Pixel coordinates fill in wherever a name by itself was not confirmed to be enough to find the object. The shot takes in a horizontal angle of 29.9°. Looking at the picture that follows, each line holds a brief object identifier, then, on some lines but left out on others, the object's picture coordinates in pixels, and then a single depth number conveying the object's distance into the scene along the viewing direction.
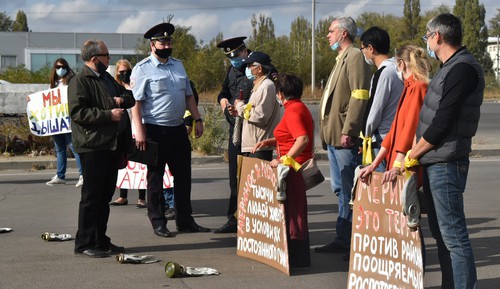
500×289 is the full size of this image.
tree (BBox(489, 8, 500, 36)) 117.94
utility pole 56.97
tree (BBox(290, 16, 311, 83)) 62.94
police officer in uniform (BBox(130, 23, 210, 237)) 9.41
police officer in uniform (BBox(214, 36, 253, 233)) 9.75
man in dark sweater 5.85
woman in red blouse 7.69
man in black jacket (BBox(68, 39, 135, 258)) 8.28
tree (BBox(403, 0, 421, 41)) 88.88
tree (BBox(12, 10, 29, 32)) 133.38
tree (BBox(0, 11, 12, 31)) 138.25
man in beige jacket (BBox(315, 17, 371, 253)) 8.11
